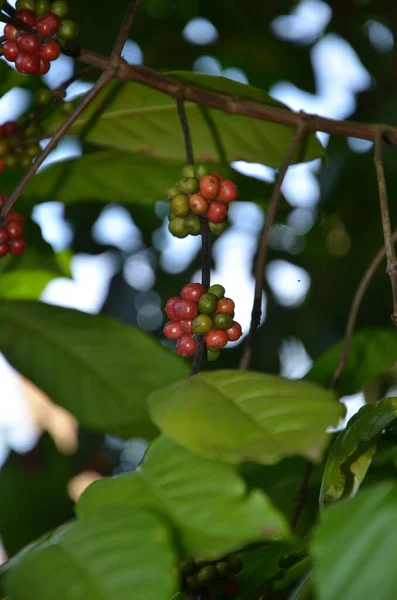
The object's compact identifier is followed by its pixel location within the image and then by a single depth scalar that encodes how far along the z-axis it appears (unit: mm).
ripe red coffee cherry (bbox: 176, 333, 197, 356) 1029
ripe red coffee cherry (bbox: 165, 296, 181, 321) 1023
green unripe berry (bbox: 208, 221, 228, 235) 1069
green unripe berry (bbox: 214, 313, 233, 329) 1003
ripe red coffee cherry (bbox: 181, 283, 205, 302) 1012
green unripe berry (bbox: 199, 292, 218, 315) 1001
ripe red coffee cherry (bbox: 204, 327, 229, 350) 1004
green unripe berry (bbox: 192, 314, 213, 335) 1001
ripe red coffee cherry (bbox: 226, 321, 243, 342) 1015
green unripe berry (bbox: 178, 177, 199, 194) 1055
